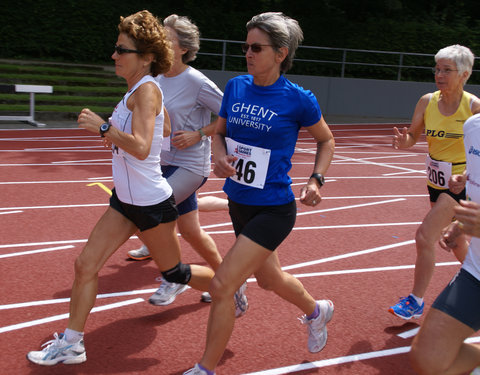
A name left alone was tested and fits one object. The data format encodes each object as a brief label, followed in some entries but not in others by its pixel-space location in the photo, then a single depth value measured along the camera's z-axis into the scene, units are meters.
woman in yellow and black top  4.17
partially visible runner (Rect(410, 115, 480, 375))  2.70
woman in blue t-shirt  3.26
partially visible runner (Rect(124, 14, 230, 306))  4.33
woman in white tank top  3.35
